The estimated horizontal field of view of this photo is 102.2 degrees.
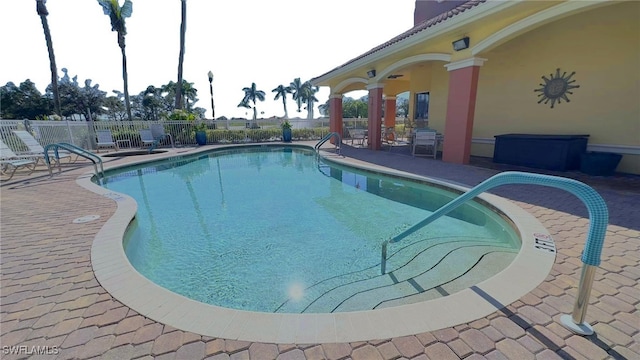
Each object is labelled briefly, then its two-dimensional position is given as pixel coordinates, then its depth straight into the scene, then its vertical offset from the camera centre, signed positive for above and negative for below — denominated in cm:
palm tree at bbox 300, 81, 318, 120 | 5546 +644
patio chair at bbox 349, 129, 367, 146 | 1365 -48
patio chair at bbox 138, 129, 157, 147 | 1371 -41
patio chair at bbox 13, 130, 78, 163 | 857 -40
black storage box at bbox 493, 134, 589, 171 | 645 -74
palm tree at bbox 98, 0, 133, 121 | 1850 +835
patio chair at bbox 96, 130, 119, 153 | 1247 -49
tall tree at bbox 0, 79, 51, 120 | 3406 +389
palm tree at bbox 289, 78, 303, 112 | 5502 +803
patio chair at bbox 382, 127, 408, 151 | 1289 -71
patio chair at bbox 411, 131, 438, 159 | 901 -53
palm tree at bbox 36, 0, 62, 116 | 1554 +543
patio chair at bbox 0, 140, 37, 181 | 729 -82
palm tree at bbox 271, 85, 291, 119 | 5547 +747
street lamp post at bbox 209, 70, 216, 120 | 1878 +328
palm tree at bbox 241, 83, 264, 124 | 5641 +706
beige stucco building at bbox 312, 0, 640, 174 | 595 +141
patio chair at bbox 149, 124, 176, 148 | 1422 -17
